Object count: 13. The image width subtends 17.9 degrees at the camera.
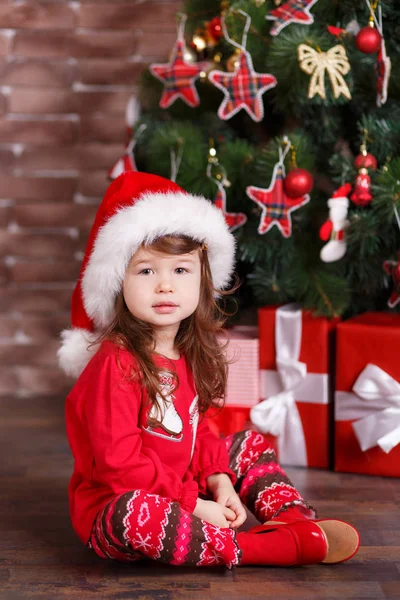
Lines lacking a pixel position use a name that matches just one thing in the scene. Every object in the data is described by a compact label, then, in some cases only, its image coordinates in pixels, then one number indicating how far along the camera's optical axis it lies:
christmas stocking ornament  2.09
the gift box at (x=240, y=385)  2.21
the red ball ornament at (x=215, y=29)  2.27
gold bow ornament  2.05
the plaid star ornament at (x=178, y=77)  2.22
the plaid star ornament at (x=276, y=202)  2.11
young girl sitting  1.77
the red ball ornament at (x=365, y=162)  2.09
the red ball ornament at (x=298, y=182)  2.09
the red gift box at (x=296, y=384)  2.17
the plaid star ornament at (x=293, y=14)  2.08
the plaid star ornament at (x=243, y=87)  2.13
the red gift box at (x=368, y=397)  2.10
